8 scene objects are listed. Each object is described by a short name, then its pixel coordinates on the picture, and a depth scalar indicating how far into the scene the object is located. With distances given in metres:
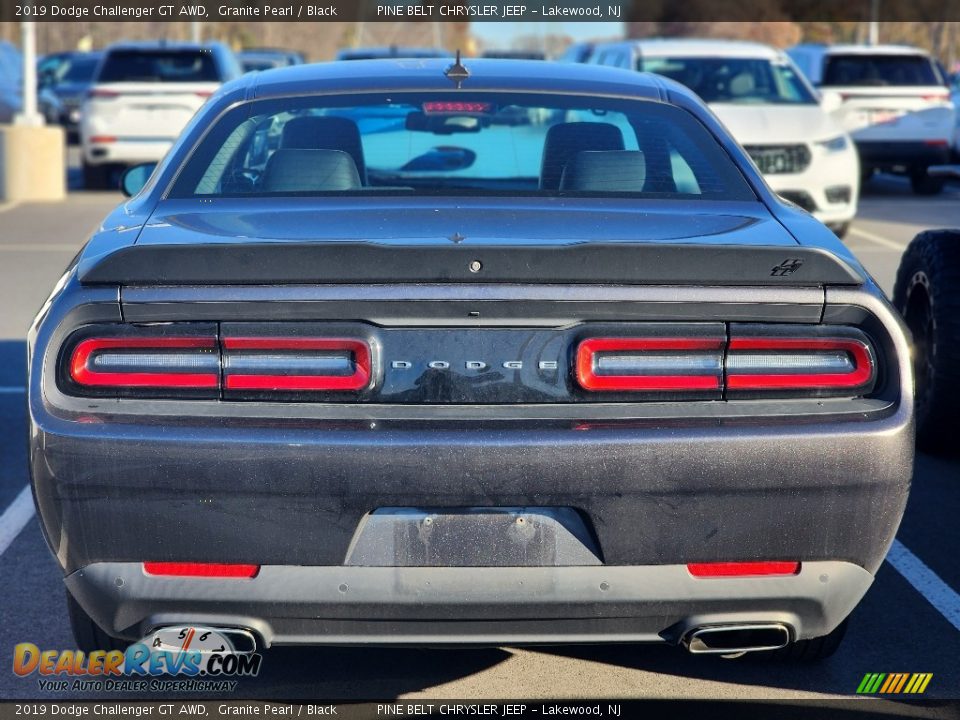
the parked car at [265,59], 22.42
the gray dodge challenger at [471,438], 2.92
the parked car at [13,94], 21.96
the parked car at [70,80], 27.02
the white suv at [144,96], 15.77
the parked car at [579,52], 18.42
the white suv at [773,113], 12.18
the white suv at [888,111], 16.56
